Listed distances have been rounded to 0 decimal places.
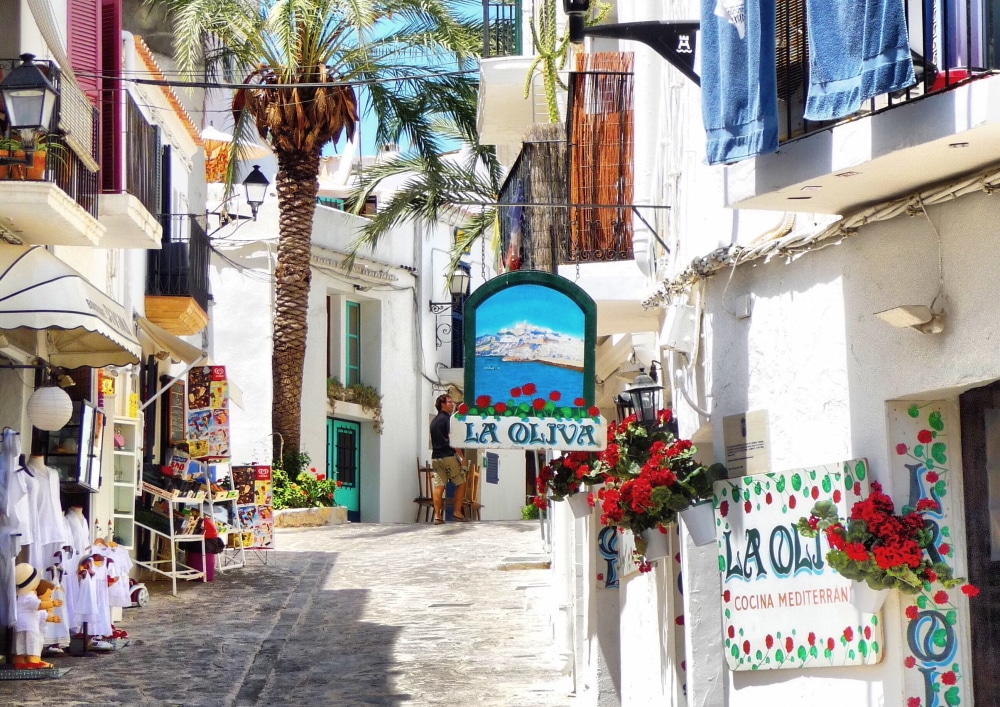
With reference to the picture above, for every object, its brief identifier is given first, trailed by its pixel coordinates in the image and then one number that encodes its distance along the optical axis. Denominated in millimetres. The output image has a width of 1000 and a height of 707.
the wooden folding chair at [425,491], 31394
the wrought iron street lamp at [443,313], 32656
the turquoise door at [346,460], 30391
